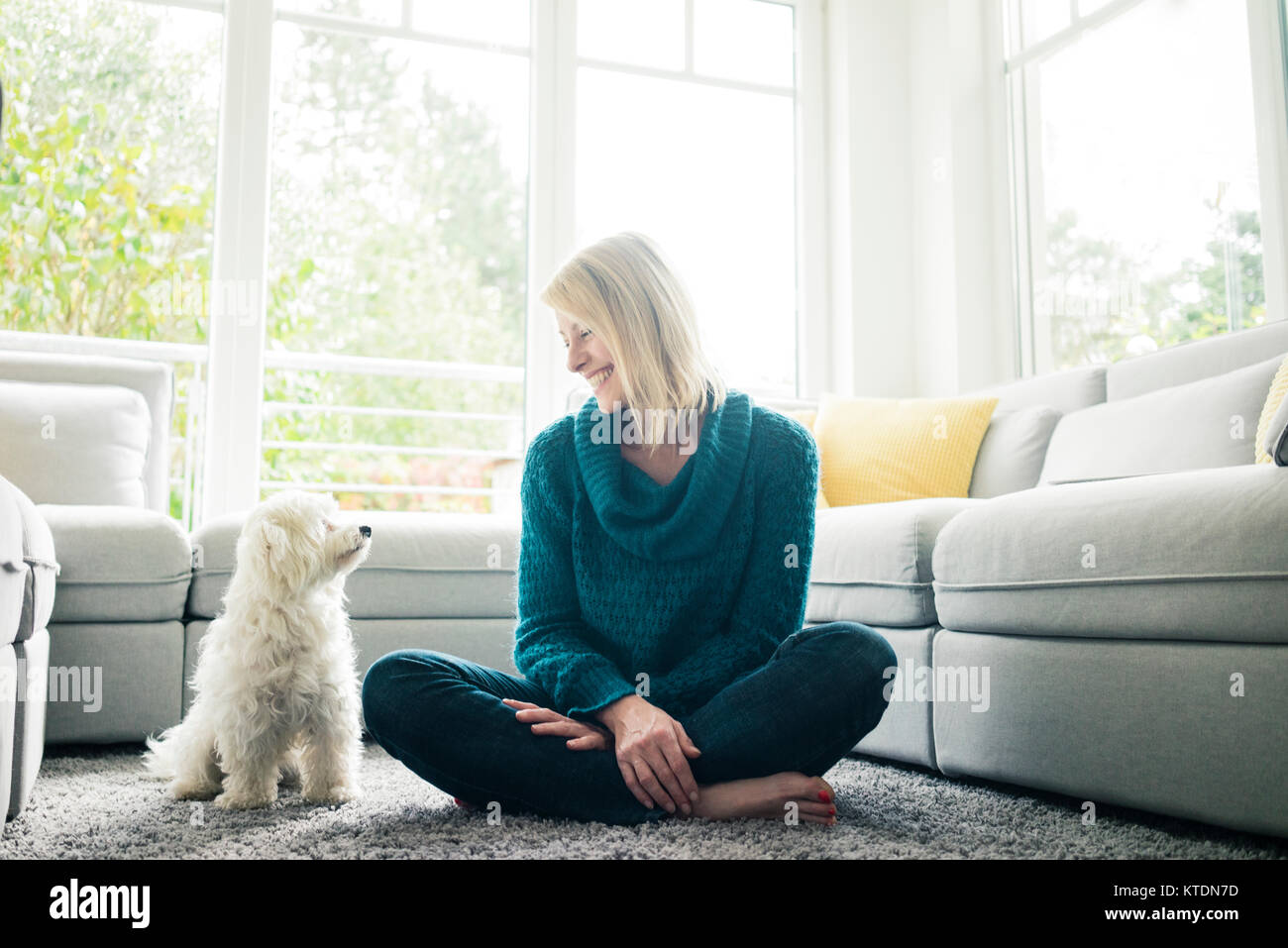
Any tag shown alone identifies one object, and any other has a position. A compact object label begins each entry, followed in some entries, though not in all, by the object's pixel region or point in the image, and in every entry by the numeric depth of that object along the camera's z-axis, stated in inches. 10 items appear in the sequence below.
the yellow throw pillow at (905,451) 105.9
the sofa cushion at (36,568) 56.7
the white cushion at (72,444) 97.1
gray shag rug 47.5
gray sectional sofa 48.9
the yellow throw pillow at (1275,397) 71.7
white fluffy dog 59.7
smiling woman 52.4
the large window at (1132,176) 112.2
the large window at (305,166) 134.1
